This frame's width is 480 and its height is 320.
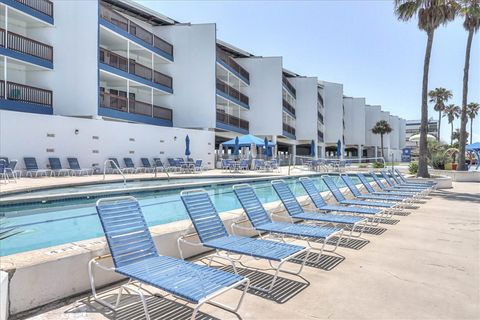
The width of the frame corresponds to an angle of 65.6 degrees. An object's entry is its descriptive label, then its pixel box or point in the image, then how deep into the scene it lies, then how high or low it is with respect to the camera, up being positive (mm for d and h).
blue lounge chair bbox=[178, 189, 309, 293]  3781 -958
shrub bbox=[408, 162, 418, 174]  20025 -545
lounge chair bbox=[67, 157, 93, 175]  16833 -461
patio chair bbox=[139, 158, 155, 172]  20719 -486
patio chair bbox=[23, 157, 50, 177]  15281 -472
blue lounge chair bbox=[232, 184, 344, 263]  4704 -951
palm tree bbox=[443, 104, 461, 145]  73500 +9219
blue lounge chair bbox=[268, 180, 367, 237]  5741 -928
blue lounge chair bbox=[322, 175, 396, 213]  7266 -890
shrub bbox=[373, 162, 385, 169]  31841 -643
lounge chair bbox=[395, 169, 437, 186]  12317 -839
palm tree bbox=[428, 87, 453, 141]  60906 +10145
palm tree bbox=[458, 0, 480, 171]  17812 +5980
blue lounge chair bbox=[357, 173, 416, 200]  9219 -899
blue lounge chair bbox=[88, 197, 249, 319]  2790 -965
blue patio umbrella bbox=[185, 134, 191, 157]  22328 +647
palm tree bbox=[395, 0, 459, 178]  16531 +6246
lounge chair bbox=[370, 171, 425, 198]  9641 -892
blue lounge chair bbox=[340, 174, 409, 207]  8352 -910
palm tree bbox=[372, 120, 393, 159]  61156 +4881
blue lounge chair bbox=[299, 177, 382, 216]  6516 -900
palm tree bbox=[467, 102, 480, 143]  67938 +8852
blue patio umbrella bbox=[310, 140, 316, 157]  30923 +733
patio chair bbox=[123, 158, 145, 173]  19758 -418
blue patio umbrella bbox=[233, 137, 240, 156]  23562 +817
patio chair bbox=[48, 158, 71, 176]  16094 -492
